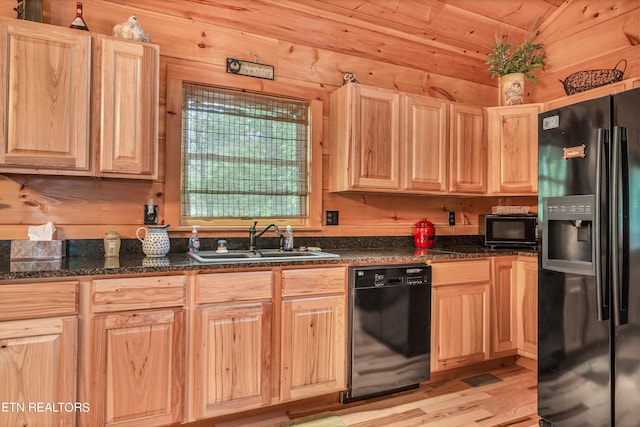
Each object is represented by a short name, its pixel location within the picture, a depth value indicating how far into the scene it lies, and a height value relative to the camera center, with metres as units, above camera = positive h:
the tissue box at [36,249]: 2.02 -0.18
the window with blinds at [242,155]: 2.59 +0.43
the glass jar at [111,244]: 2.24 -0.16
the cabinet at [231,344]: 2.00 -0.67
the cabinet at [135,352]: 1.80 -0.65
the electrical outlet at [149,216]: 2.44 +0.00
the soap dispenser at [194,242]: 2.48 -0.16
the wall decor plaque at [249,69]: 2.65 +1.03
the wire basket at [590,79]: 2.86 +1.05
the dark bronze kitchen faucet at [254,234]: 2.60 -0.11
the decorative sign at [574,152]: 1.90 +0.33
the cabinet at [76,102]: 1.90 +0.58
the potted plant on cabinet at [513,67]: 3.27 +1.28
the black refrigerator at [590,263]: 1.71 -0.21
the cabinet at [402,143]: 2.77 +0.56
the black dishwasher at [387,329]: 2.34 -0.69
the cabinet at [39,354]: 1.65 -0.60
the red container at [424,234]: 3.16 -0.13
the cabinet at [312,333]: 2.20 -0.67
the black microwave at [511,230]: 3.12 -0.10
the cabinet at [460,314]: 2.63 -0.67
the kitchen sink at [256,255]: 2.18 -0.24
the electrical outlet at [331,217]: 2.98 +0.00
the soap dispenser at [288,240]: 2.71 -0.16
